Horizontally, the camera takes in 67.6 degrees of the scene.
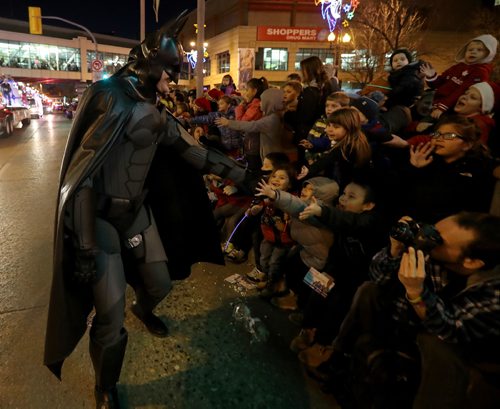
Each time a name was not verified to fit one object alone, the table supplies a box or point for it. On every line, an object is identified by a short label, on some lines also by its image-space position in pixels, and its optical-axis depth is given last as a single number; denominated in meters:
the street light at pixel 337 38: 17.00
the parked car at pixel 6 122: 14.75
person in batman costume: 2.01
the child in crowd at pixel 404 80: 3.74
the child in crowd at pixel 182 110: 8.17
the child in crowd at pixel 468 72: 3.62
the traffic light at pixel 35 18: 20.44
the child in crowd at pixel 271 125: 4.43
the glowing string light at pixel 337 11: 16.56
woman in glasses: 2.42
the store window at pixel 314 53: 34.95
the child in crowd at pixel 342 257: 2.61
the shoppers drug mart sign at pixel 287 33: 34.17
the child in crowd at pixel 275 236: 3.28
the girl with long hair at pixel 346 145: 2.92
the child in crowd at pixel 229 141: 5.43
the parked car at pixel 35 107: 24.00
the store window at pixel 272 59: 35.69
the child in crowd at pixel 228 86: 8.63
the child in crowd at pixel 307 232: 2.63
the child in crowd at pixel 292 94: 4.35
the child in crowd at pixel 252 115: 4.92
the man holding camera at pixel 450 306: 1.49
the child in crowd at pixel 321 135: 3.45
